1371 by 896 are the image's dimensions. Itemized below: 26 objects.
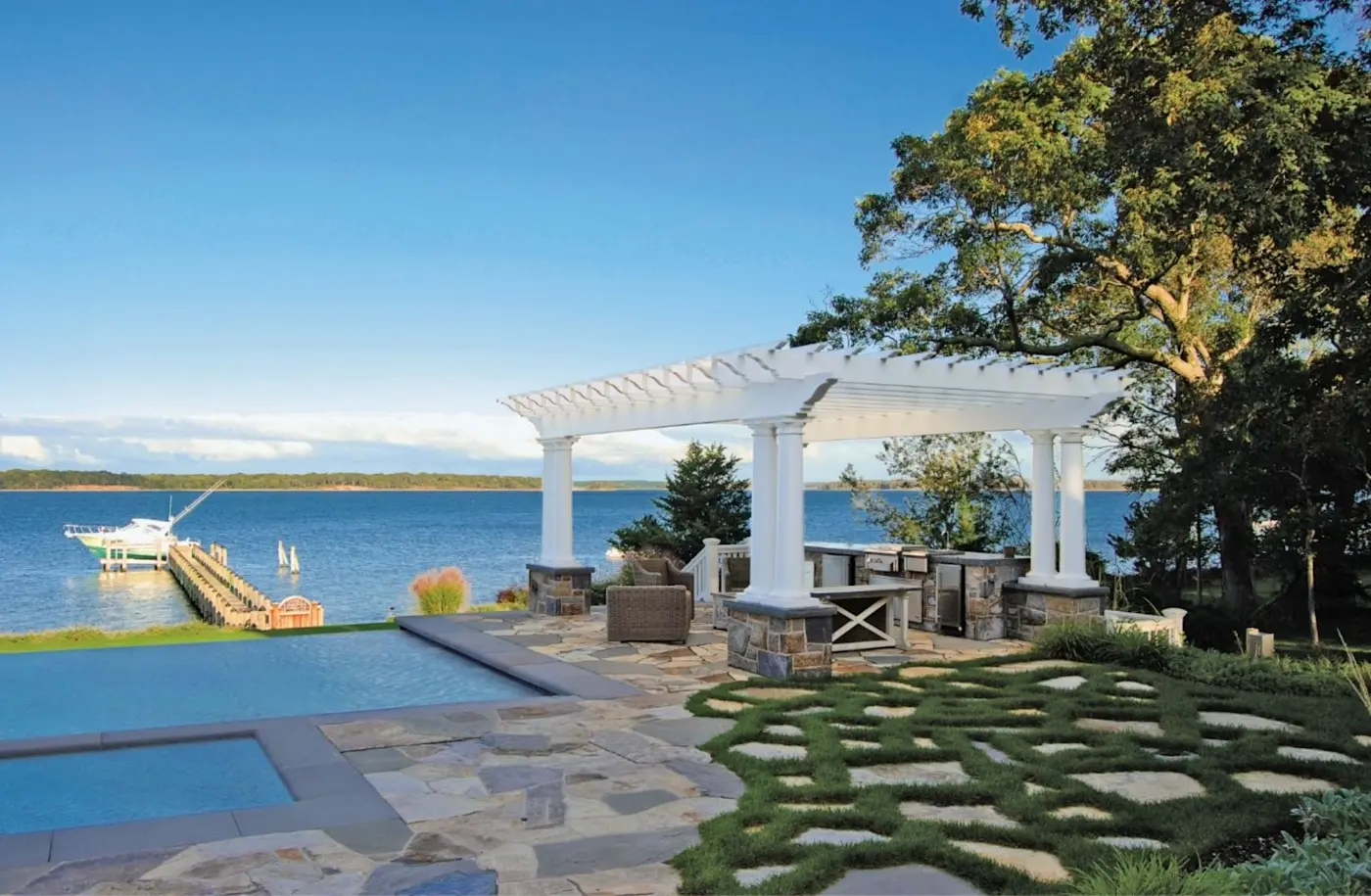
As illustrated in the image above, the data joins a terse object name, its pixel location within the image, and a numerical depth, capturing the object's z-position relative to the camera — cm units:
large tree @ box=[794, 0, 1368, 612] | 589
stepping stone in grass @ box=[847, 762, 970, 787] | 520
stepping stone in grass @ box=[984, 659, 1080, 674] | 869
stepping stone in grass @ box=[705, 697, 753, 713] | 703
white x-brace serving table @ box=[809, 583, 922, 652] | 956
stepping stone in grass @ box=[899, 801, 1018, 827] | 448
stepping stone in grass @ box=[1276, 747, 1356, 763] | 561
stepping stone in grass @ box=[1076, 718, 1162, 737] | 635
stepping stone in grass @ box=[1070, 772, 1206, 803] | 492
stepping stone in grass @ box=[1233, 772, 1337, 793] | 500
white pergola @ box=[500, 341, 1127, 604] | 827
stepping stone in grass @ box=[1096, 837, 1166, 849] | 411
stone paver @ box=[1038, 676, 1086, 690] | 779
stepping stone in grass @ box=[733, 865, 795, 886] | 376
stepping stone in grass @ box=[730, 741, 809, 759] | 568
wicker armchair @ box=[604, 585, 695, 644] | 1005
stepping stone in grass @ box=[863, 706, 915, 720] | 680
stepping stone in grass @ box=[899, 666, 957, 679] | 840
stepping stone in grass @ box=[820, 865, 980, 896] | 367
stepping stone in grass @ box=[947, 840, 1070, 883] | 382
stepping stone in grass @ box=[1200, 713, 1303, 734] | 640
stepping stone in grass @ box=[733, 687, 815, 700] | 745
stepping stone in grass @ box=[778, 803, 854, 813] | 465
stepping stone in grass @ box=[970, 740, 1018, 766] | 557
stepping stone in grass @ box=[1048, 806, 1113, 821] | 453
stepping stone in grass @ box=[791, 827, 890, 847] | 420
